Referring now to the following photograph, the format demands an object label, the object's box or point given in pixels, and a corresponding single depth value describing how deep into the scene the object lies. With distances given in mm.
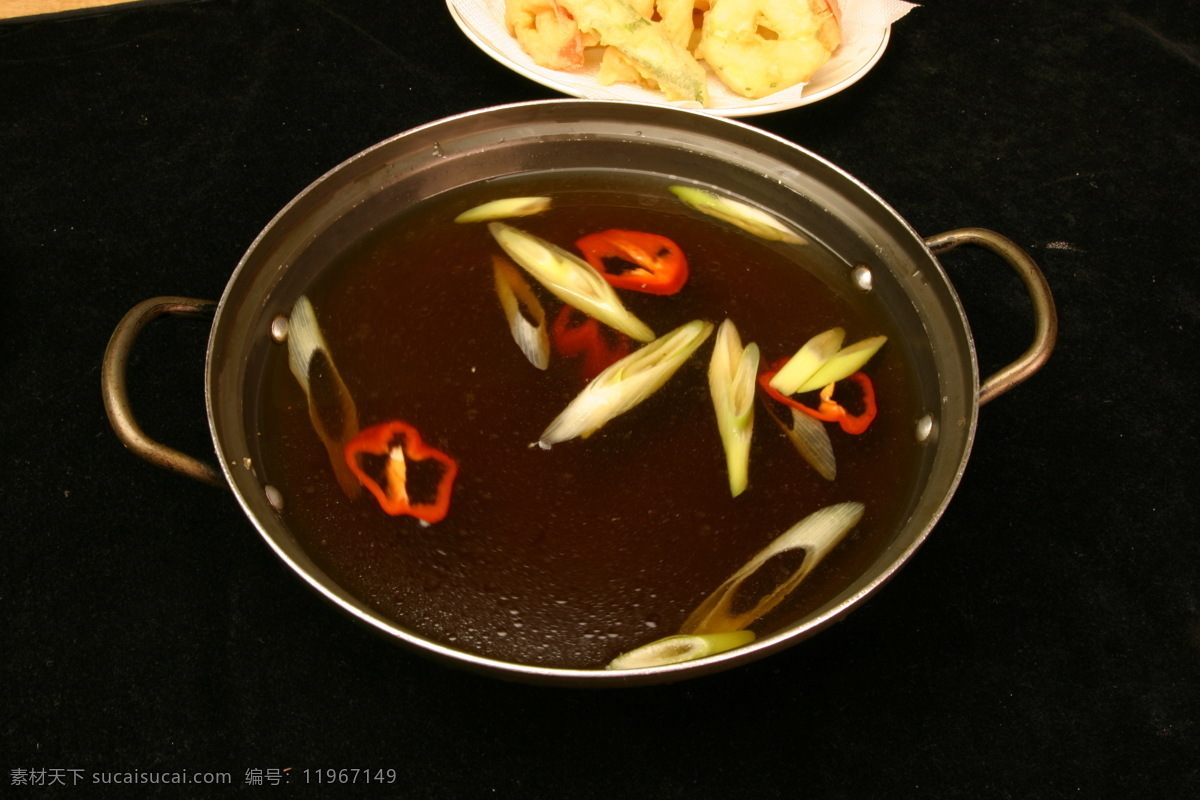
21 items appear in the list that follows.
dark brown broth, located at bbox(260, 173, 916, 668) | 656
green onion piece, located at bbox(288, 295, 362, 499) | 683
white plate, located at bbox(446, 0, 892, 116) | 839
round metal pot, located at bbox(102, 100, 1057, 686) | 635
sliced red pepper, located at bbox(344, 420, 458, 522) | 672
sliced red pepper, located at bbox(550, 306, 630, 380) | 713
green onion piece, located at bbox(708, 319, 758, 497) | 686
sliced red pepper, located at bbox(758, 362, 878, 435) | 698
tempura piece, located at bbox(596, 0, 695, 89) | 843
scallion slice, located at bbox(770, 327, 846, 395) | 706
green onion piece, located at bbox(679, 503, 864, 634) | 653
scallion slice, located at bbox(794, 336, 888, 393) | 708
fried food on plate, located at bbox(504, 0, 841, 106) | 827
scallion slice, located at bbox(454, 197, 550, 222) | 756
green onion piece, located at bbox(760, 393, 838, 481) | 686
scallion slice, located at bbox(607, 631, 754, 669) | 643
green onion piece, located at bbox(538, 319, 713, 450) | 693
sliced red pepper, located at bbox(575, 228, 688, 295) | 736
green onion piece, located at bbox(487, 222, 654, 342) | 725
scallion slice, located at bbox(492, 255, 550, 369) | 714
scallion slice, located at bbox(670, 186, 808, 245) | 754
